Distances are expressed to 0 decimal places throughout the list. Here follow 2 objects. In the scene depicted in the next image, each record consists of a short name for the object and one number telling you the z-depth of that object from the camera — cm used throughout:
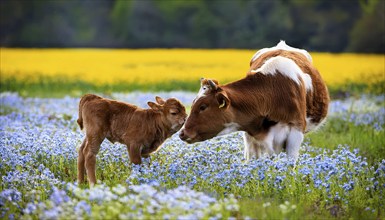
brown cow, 1623
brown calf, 1670
